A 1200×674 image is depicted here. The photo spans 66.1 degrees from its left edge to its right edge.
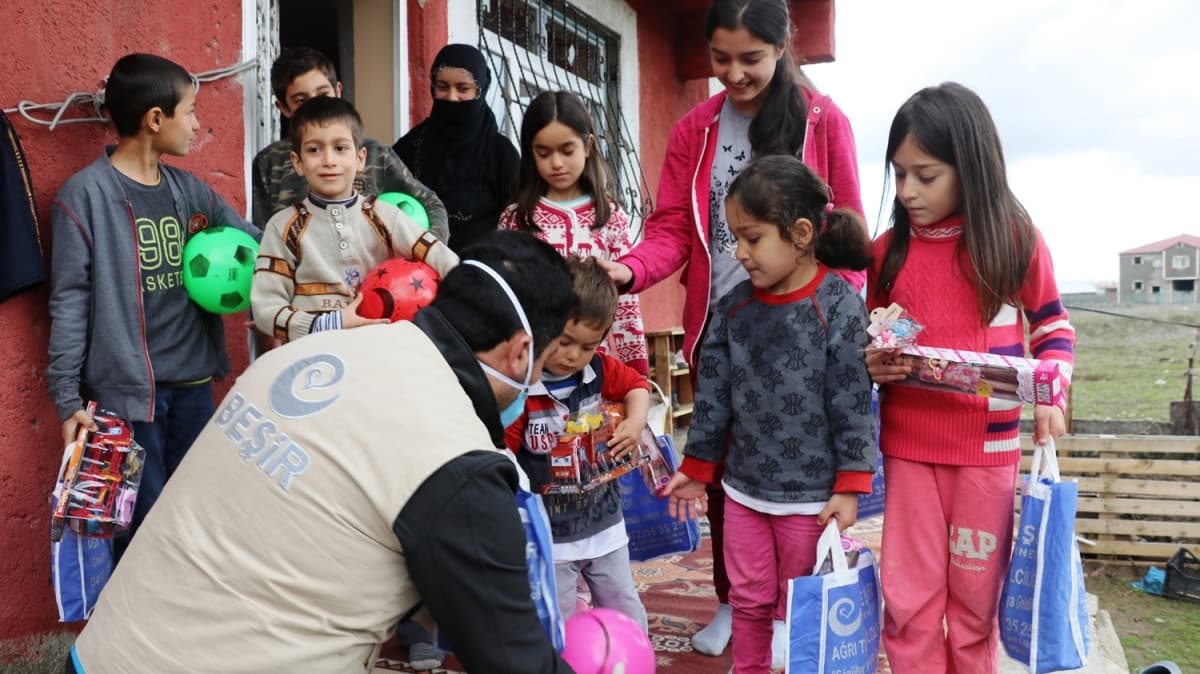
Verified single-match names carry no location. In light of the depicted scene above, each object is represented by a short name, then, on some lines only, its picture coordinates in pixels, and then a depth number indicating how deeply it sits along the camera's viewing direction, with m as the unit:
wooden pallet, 6.43
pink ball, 1.98
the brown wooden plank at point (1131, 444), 6.45
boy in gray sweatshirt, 2.65
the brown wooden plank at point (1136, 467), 6.37
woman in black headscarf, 3.61
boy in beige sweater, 2.78
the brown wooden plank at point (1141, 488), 6.39
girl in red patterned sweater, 3.07
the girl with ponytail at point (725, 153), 2.71
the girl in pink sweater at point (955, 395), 2.35
